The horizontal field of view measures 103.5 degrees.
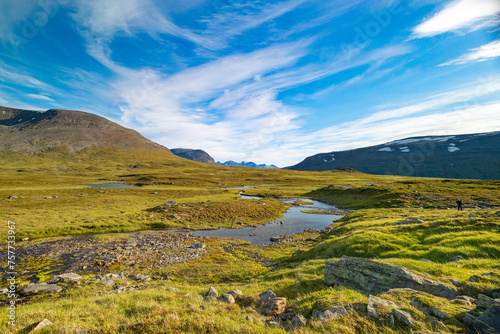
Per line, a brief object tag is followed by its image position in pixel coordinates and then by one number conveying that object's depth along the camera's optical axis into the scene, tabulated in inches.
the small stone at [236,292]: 493.7
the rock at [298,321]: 303.6
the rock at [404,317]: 258.1
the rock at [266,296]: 445.8
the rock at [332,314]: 296.6
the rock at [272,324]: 319.6
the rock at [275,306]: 381.1
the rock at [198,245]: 1271.4
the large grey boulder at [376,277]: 365.9
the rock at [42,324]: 308.5
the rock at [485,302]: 271.7
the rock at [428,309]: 270.3
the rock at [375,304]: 283.6
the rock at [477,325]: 233.3
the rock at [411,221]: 1024.2
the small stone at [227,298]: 452.1
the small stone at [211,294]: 475.6
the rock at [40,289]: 695.9
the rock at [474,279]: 375.6
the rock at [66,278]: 789.2
